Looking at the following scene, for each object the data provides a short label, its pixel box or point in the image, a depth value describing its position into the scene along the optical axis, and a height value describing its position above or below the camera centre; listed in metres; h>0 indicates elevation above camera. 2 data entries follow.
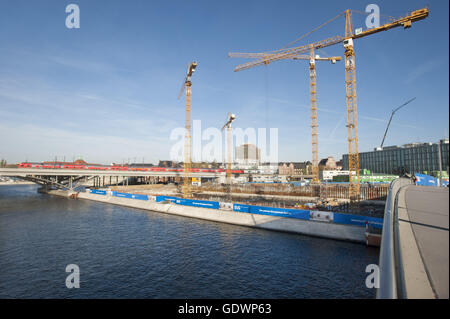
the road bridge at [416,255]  4.99 -2.62
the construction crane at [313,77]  63.95 +25.07
